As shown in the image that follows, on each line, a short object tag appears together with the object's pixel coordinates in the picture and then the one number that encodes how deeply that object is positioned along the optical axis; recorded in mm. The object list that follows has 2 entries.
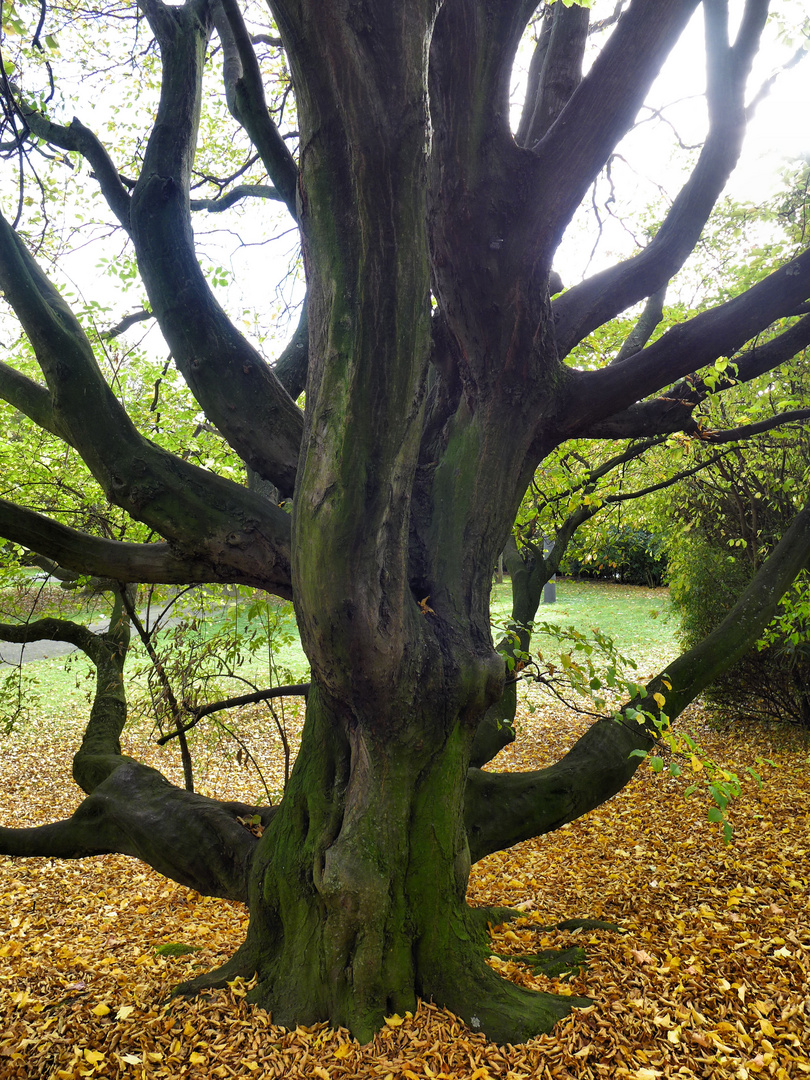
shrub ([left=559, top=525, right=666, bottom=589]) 23131
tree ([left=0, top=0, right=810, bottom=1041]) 2221
